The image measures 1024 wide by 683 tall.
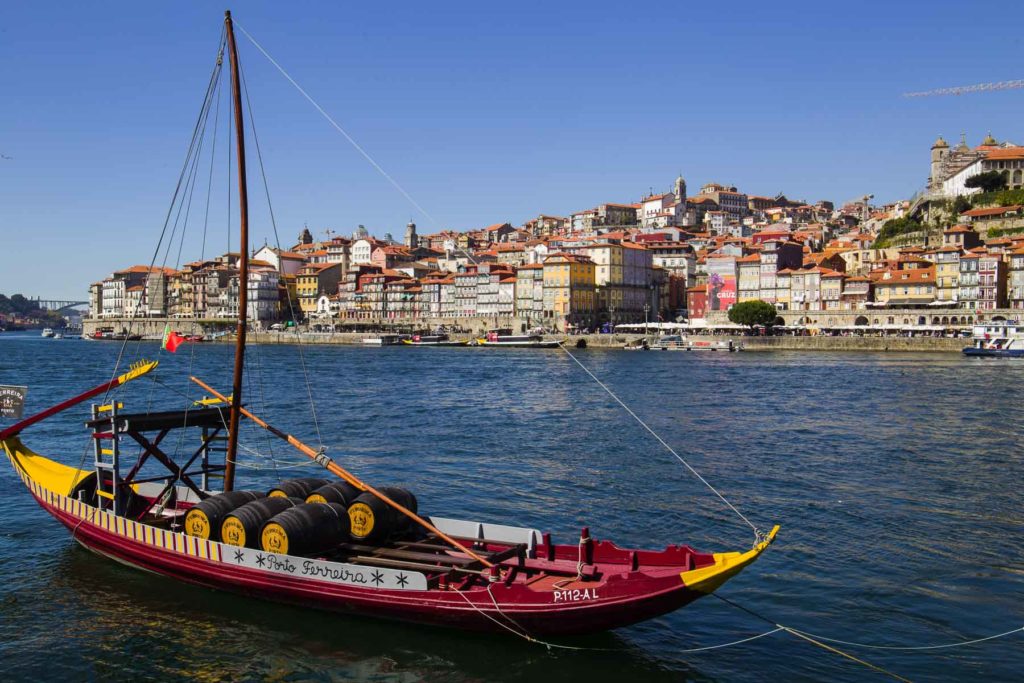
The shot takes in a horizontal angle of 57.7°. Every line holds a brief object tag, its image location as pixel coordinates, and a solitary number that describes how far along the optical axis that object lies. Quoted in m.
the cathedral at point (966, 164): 105.62
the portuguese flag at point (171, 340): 13.99
